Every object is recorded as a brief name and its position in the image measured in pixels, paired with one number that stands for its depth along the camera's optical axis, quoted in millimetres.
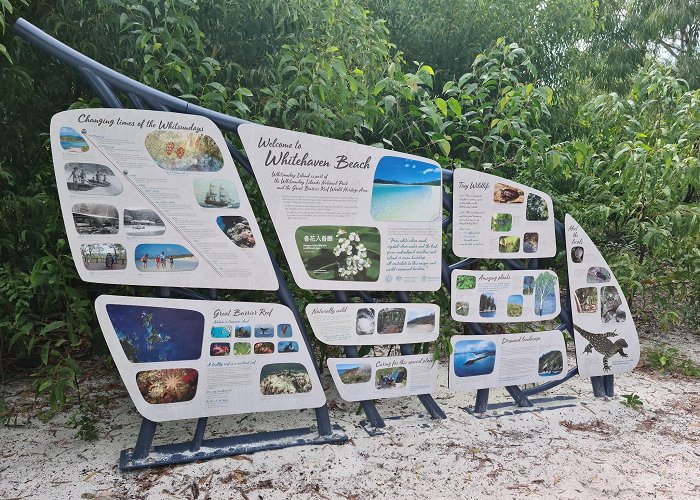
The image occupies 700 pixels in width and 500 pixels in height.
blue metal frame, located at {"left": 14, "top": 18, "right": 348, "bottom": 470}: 2104
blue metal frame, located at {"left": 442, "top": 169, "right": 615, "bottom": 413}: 2754
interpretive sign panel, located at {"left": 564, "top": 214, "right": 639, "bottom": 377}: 2971
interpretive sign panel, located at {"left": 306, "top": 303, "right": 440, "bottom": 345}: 2477
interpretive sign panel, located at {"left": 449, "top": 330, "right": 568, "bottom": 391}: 2758
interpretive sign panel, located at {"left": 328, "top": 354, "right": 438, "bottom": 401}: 2549
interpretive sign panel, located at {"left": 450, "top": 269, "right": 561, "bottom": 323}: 2750
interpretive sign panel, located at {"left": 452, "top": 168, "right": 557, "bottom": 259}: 2691
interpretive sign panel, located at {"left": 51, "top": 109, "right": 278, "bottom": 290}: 2072
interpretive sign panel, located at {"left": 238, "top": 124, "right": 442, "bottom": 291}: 2328
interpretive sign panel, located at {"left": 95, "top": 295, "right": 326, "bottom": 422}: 2199
